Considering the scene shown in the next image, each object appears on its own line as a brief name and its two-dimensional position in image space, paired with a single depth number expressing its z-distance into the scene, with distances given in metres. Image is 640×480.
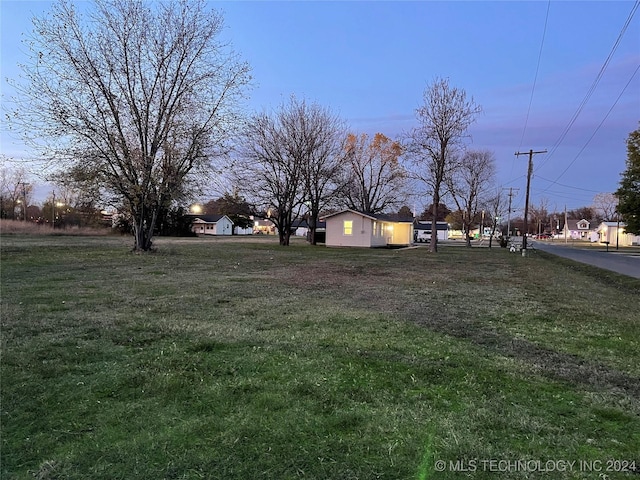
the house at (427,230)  75.50
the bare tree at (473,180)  42.34
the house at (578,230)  92.38
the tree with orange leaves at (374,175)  40.47
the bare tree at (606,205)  86.81
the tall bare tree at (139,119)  16.75
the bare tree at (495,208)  55.03
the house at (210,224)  78.06
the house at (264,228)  93.20
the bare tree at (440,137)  28.56
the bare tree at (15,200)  55.50
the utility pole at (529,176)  29.53
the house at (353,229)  33.72
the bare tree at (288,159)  30.06
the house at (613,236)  61.61
